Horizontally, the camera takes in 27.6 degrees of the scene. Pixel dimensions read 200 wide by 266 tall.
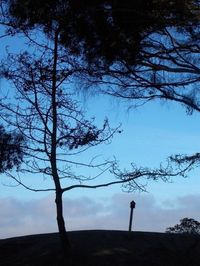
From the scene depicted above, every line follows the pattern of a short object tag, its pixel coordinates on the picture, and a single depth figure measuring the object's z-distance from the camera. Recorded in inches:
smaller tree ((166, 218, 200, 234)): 496.1
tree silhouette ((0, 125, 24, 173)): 386.7
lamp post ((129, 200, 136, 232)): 439.5
